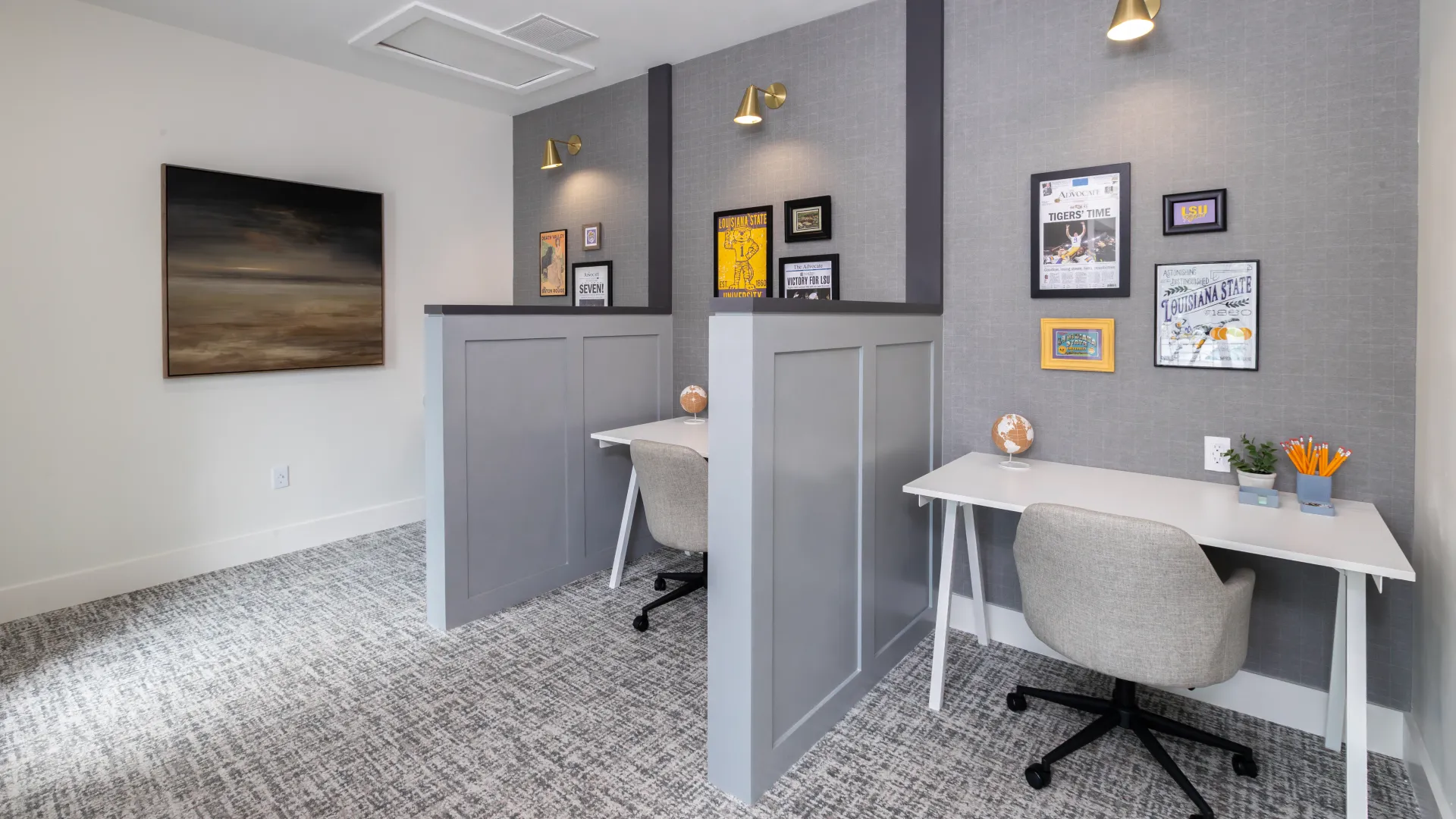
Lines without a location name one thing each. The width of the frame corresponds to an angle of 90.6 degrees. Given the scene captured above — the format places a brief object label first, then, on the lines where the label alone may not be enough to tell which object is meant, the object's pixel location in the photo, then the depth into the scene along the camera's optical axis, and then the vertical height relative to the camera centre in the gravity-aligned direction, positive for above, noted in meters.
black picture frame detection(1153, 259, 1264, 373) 2.25 +0.24
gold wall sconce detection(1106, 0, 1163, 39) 2.11 +1.07
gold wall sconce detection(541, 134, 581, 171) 4.14 +1.31
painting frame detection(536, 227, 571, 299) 4.46 +0.82
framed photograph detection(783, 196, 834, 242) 3.23 +0.75
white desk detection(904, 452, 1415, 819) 1.62 -0.37
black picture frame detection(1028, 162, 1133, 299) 2.46 +0.52
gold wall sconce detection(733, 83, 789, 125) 3.12 +1.19
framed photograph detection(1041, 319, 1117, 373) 2.53 +0.14
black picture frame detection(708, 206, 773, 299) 3.45 +0.65
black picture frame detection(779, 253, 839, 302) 3.24 +0.52
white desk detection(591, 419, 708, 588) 3.12 -0.23
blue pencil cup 1.98 -0.31
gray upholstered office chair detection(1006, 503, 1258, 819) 1.65 -0.52
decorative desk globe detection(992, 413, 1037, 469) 2.54 -0.18
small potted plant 2.11 -0.25
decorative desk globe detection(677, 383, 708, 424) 3.50 -0.07
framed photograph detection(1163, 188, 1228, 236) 2.28 +0.55
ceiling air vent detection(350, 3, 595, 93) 3.25 +1.66
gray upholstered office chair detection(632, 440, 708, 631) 2.67 -0.41
